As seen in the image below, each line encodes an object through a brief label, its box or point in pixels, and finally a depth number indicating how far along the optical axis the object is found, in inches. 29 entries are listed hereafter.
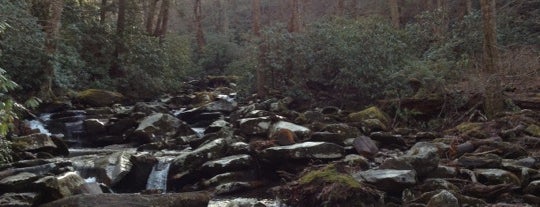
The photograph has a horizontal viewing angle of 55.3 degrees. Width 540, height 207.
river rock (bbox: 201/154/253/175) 328.5
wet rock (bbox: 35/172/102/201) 258.8
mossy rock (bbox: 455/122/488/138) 359.3
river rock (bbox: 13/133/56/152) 365.8
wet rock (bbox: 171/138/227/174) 339.9
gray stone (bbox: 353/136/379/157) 342.6
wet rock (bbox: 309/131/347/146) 366.9
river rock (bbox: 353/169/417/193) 262.1
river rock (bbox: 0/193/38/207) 245.6
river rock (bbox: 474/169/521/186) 264.4
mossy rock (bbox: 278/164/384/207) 255.6
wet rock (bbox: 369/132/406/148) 376.2
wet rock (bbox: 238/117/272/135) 408.8
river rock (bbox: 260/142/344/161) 323.0
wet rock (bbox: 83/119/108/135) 476.7
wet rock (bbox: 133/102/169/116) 547.5
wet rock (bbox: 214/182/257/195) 306.3
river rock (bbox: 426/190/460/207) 226.2
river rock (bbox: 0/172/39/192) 265.0
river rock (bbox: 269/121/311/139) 377.9
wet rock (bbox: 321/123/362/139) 376.8
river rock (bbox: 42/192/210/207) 228.6
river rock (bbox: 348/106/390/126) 442.9
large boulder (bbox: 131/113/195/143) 447.2
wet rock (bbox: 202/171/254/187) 317.1
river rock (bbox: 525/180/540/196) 253.3
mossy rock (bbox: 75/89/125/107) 584.4
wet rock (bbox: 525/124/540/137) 344.5
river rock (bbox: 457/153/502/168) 289.6
